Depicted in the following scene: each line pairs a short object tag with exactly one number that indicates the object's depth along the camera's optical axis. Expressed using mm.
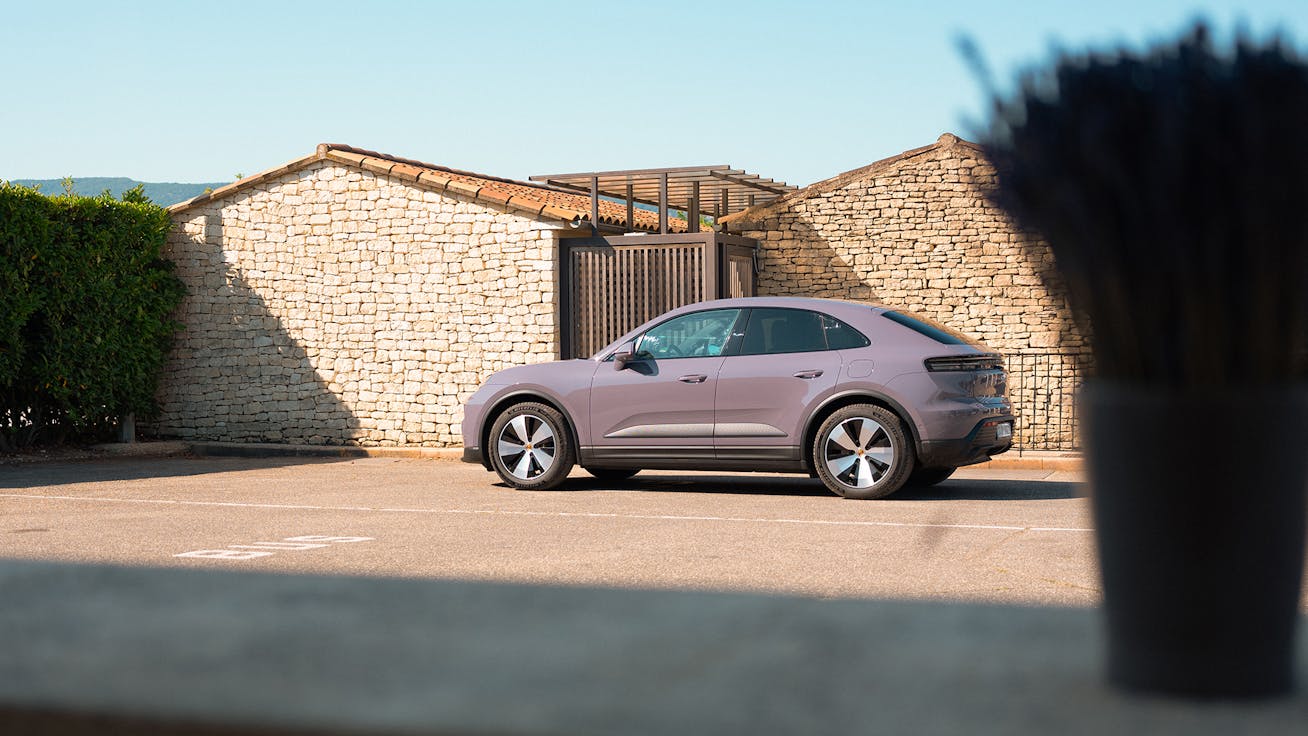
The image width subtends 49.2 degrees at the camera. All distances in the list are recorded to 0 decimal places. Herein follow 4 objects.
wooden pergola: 17047
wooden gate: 16531
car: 10906
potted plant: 2244
